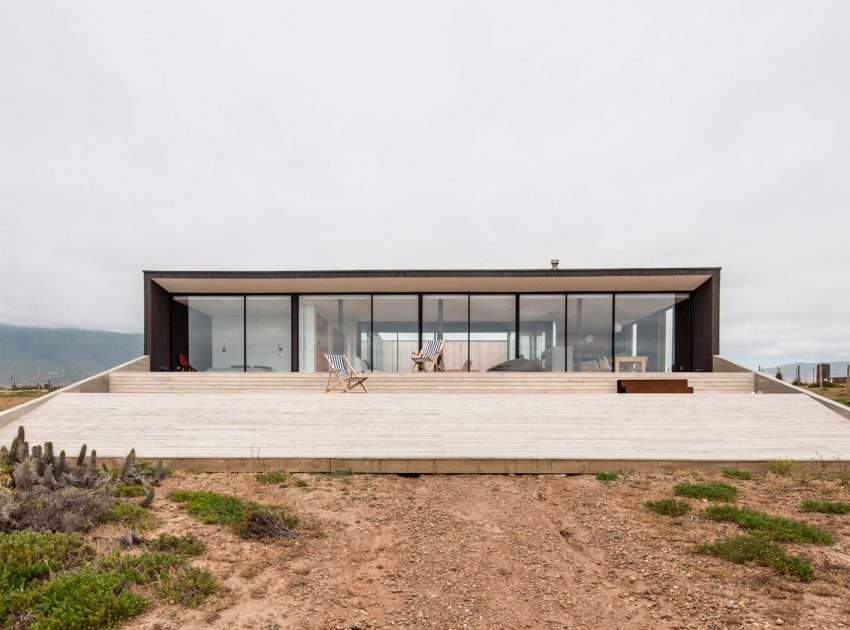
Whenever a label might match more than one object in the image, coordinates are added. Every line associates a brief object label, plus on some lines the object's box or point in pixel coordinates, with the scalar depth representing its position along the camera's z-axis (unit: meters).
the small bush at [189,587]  2.65
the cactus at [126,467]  4.82
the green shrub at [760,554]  2.99
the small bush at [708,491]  4.64
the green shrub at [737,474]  5.43
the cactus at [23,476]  4.21
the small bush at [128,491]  4.47
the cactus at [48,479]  4.29
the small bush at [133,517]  3.70
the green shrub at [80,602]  2.36
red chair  14.68
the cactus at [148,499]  4.13
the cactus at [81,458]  5.03
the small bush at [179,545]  3.26
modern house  14.62
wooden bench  10.16
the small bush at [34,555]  2.75
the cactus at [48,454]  4.72
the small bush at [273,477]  5.31
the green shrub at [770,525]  3.51
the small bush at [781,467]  5.58
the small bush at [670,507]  4.22
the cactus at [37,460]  4.63
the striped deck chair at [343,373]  10.65
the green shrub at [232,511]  3.75
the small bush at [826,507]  4.20
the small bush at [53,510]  3.43
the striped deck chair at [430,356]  12.67
